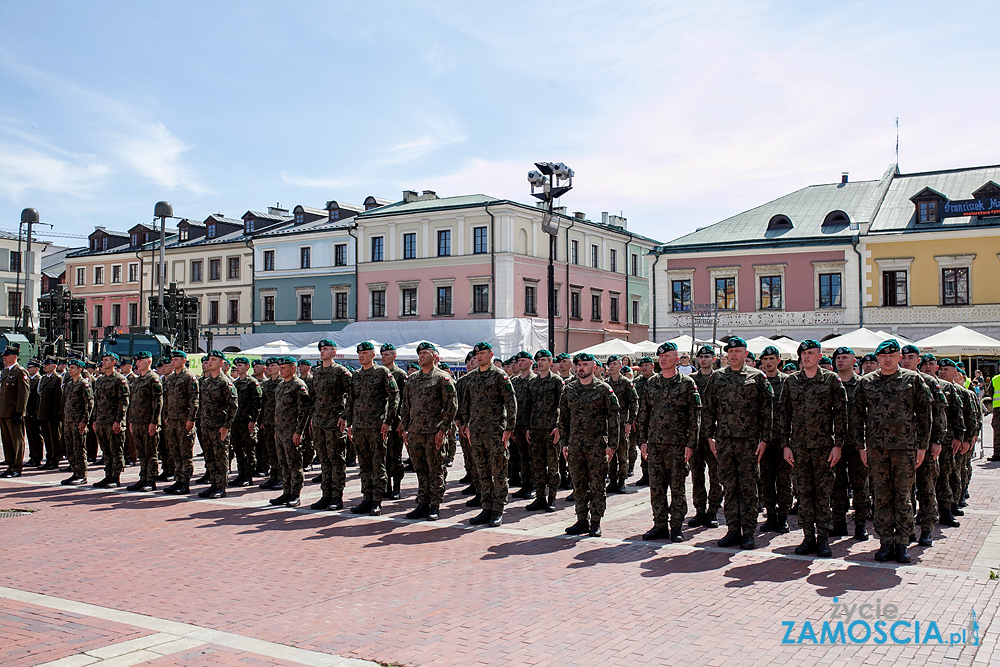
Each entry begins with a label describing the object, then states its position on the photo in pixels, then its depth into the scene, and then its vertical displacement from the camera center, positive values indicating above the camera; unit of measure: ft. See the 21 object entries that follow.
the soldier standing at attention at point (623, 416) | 41.47 -3.59
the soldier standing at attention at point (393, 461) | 39.32 -5.39
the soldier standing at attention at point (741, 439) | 27.94 -3.25
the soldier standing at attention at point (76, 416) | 42.60 -3.50
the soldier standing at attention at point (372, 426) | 34.42 -3.29
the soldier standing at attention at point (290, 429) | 36.47 -3.60
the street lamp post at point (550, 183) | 69.24 +13.07
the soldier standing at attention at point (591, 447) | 30.14 -3.69
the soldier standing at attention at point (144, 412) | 40.63 -3.12
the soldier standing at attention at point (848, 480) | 29.12 -4.84
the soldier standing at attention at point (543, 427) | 35.91 -3.67
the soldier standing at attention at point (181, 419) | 39.24 -3.30
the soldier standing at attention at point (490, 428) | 32.22 -3.26
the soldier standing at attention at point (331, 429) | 35.60 -3.49
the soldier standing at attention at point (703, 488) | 31.94 -5.59
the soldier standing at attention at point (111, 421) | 41.16 -3.55
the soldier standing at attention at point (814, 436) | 27.07 -3.09
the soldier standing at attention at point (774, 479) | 29.76 -4.85
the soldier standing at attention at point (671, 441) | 29.04 -3.38
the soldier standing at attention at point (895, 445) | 25.64 -3.19
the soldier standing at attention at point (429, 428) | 33.30 -3.29
